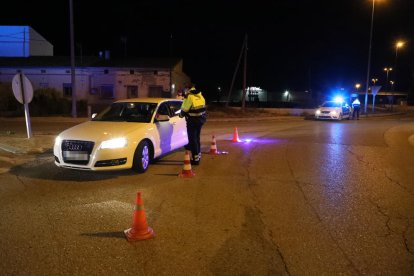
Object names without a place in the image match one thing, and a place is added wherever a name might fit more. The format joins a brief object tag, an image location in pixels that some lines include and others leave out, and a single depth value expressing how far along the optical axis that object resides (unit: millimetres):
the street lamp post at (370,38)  32844
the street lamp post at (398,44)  43466
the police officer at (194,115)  9055
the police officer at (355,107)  28772
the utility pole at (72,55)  20619
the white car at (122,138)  7527
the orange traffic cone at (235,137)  13869
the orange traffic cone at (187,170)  7923
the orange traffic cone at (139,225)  4695
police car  26250
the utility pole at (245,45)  31820
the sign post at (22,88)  11867
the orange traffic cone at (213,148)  10871
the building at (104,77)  37719
